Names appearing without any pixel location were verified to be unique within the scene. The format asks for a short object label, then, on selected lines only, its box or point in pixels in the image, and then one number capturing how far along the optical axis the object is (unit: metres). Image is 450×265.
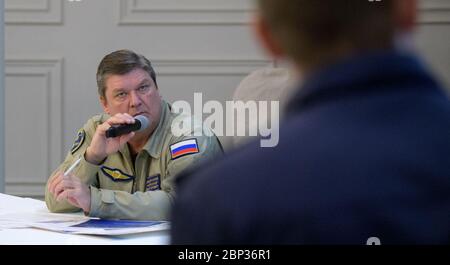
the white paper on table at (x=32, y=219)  6.64
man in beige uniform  6.88
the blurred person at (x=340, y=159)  2.88
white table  6.44
